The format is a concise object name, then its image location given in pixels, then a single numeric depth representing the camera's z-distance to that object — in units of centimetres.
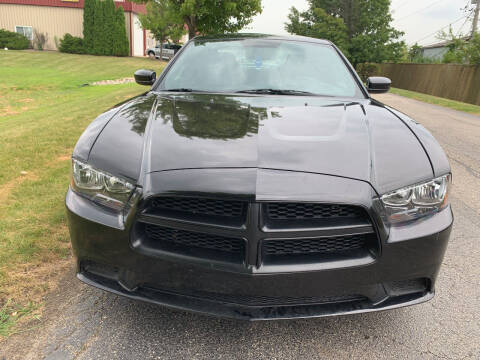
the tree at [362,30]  3847
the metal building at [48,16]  3628
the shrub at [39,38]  3662
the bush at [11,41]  3353
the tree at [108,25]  3434
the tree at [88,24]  3434
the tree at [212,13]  1473
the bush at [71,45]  3434
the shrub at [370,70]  3409
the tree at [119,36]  3459
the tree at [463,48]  1784
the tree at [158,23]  3034
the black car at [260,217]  163
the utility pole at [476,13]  2938
